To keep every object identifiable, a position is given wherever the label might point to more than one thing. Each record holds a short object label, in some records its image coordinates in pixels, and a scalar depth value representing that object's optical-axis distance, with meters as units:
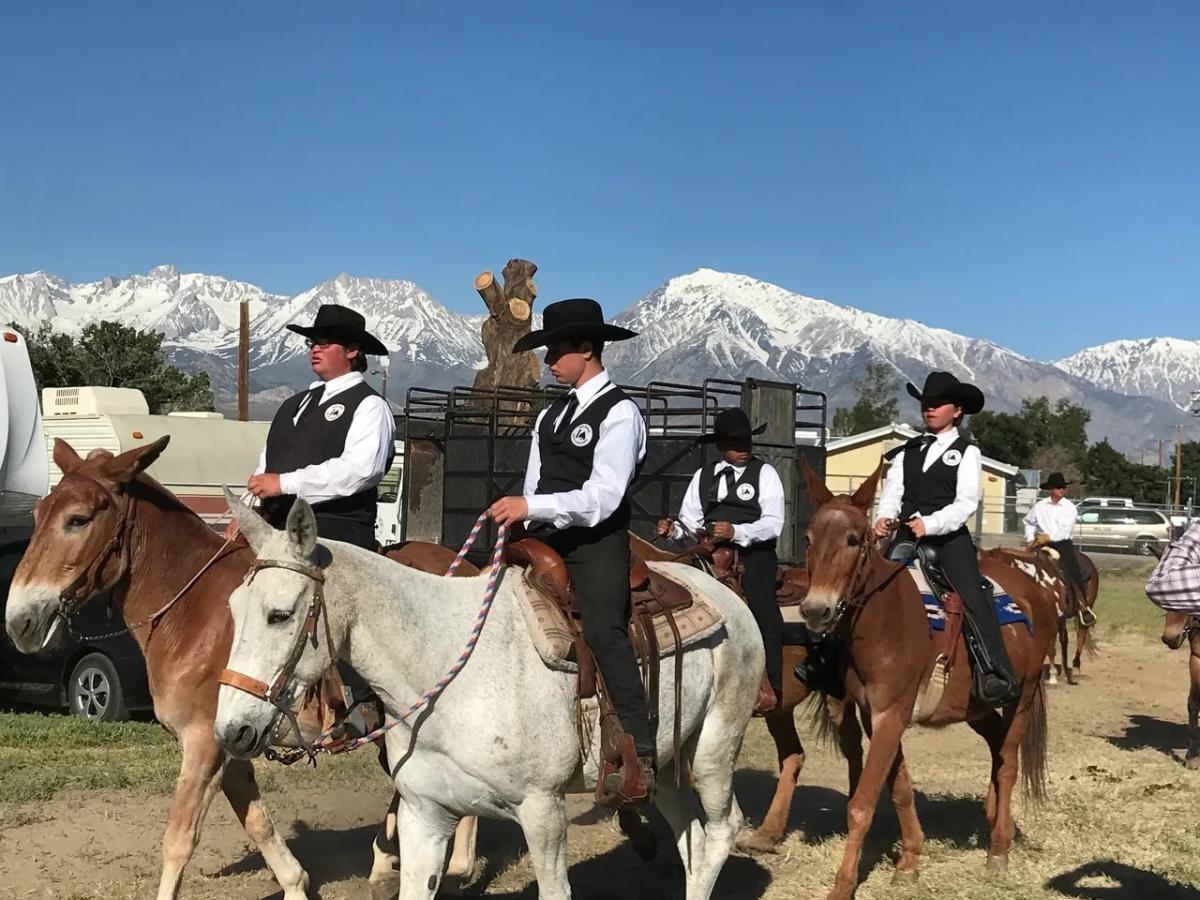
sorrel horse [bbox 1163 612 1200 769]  10.27
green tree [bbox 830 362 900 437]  95.81
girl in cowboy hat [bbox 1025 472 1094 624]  14.75
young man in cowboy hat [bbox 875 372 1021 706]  6.93
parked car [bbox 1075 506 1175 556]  38.34
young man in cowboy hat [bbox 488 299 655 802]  4.57
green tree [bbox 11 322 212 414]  42.66
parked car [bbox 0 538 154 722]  10.34
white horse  4.01
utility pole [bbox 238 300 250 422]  37.20
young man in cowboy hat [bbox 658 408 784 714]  7.31
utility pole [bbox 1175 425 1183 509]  65.84
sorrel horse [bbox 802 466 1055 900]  6.20
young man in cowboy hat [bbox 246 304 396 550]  5.49
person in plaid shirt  5.21
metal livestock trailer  14.14
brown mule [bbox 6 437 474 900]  5.13
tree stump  19.19
